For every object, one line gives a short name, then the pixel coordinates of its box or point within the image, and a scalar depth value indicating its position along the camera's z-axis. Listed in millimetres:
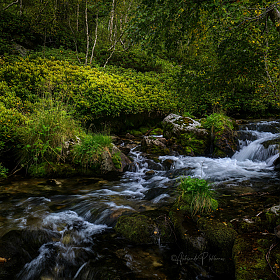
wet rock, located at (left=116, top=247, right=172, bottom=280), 2504
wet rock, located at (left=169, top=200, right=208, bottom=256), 2787
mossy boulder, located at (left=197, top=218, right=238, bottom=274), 2596
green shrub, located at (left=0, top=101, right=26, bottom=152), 5420
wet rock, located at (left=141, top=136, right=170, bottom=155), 8281
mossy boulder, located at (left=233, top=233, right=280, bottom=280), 2125
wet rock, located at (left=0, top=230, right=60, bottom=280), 2590
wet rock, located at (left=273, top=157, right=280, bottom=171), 6650
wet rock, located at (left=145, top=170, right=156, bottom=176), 6643
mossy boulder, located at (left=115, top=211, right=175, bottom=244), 3104
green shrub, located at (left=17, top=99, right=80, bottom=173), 5602
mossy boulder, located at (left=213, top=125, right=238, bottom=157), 8383
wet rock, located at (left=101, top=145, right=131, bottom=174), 6418
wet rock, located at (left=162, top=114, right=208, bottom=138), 8922
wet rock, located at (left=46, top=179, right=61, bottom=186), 5391
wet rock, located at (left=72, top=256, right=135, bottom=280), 2479
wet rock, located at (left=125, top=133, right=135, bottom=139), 10461
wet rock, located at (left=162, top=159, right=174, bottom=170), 7170
